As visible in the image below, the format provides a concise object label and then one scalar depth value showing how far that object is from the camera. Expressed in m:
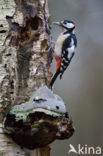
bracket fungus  6.30
